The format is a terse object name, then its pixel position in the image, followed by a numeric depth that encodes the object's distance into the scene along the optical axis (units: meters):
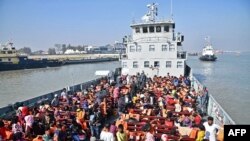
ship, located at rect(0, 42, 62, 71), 73.57
